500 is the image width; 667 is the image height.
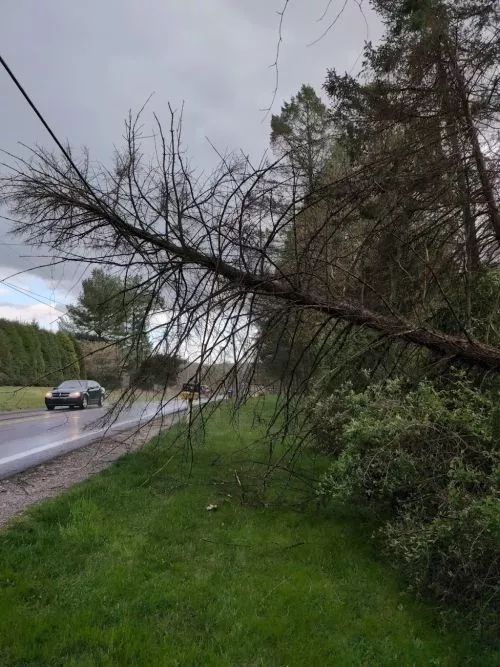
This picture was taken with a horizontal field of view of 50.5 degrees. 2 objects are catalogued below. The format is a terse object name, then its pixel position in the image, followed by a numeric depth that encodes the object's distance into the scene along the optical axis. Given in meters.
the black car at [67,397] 24.34
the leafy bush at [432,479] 3.68
